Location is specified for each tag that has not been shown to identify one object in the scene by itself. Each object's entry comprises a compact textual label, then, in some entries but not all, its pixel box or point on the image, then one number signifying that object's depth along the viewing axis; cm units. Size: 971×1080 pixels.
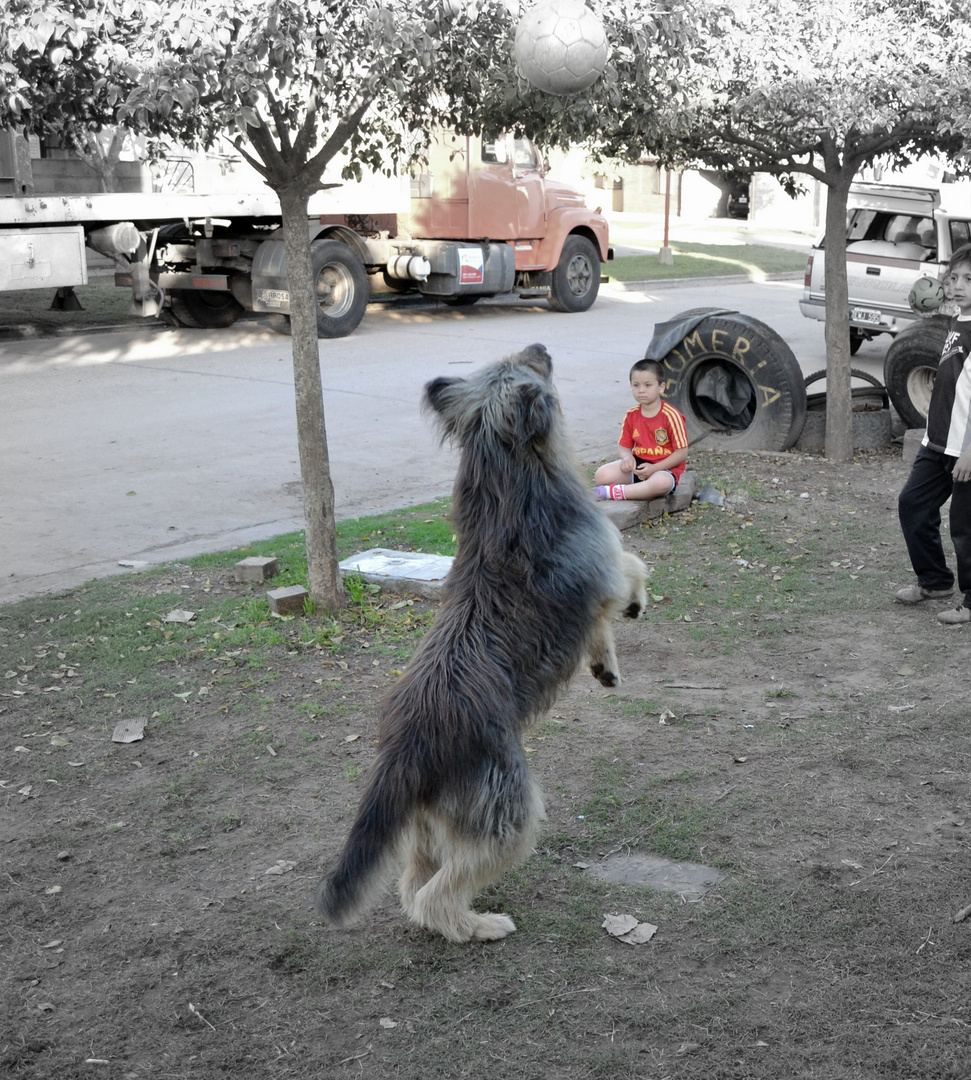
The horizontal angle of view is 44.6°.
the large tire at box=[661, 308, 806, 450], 927
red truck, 1447
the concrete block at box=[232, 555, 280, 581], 654
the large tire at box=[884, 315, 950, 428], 986
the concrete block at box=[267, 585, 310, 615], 600
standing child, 568
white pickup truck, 1378
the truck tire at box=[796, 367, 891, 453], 992
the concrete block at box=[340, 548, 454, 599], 630
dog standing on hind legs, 306
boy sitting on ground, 764
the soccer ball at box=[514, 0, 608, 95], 502
